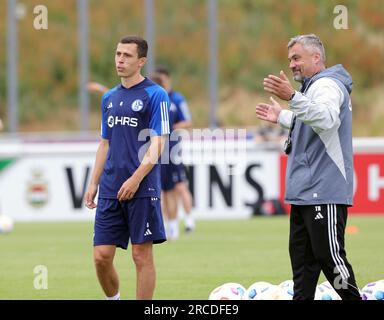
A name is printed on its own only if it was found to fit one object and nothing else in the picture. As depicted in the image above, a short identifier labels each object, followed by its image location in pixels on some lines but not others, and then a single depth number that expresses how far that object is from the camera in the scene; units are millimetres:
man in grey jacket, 15911
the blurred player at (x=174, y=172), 32594
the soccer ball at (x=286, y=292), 17391
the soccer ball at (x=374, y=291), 17378
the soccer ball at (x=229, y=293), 17516
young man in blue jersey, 17266
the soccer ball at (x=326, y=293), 17453
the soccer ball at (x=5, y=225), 36625
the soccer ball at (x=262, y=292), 17297
